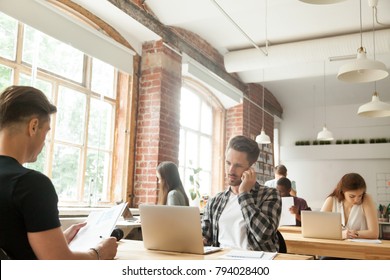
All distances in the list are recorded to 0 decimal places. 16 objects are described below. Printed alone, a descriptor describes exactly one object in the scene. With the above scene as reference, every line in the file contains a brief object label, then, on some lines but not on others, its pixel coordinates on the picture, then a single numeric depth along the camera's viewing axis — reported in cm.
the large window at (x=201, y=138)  645
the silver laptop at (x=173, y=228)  181
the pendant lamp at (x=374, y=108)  391
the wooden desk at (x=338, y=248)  262
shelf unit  865
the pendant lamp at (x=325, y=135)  679
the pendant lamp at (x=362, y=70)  328
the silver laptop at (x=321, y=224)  301
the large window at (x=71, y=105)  375
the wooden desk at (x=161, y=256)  174
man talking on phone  210
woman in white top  329
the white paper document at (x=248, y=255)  172
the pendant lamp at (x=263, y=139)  629
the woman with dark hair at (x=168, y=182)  389
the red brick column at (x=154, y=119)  498
